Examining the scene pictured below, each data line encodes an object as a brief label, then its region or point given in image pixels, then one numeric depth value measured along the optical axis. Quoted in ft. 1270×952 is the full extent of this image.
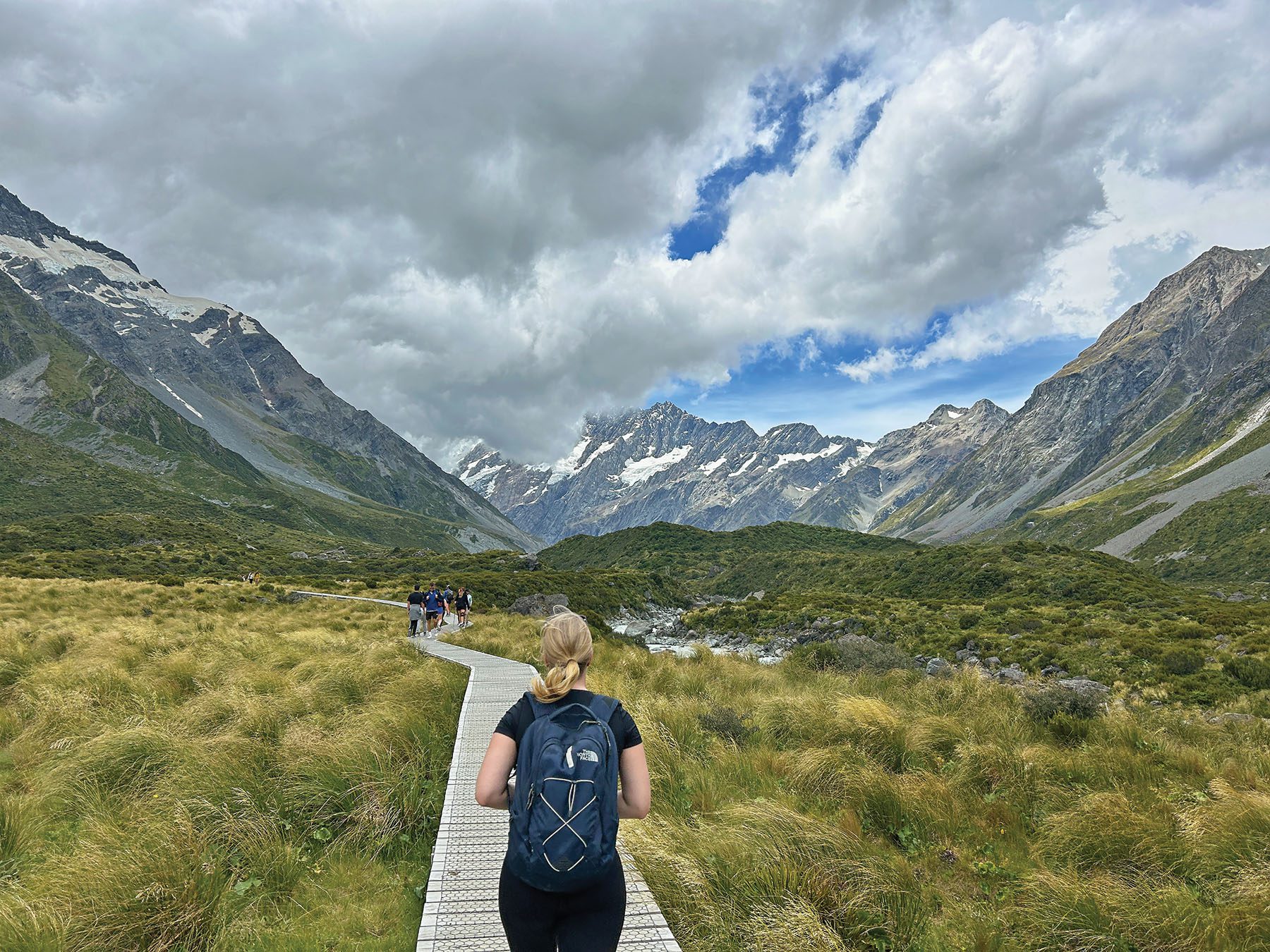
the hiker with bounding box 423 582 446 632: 83.51
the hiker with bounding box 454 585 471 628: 96.84
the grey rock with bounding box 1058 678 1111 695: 42.30
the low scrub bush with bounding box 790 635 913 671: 64.24
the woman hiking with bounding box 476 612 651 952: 9.73
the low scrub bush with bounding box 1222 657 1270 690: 59.09
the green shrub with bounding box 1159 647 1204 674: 66.85
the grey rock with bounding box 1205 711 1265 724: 42.68
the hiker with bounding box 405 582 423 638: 75.20
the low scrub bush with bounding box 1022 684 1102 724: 37.60
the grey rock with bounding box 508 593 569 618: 149.69
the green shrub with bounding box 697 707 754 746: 33.17
